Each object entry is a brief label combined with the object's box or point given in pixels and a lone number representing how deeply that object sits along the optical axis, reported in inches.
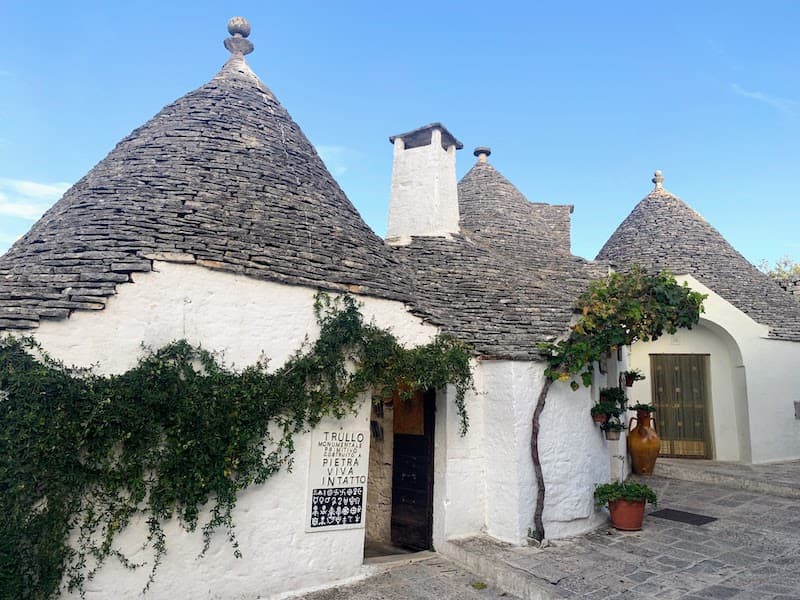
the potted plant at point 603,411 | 282.2
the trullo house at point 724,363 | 442.6
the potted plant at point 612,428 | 290.4
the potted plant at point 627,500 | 265.0
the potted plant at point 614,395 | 295.9
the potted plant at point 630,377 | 347.3
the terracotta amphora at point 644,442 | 383.2
